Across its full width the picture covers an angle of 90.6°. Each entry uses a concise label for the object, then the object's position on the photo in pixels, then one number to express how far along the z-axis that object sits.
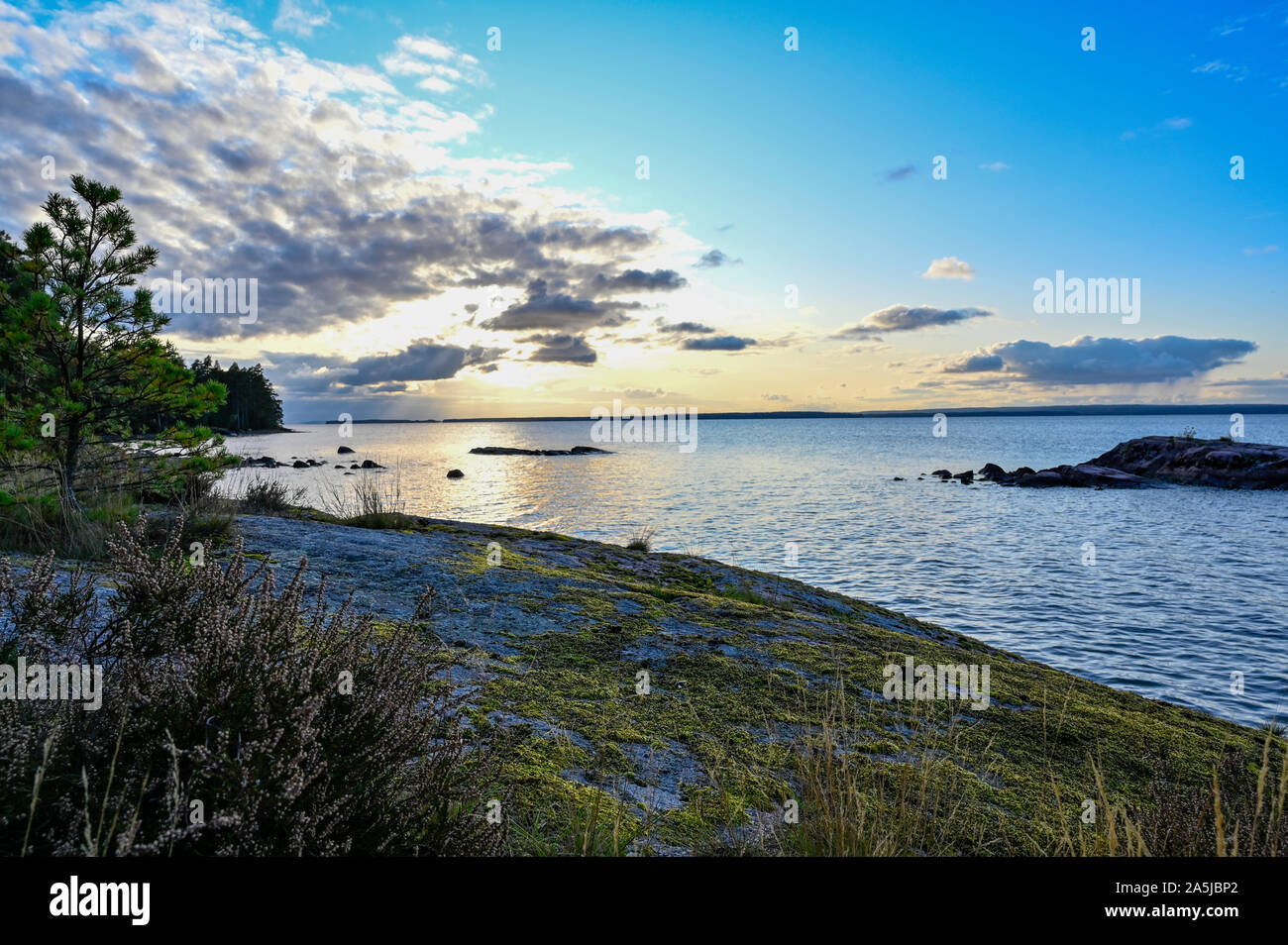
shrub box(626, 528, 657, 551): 15.18
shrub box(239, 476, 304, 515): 12.42
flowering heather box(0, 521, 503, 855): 2.10
